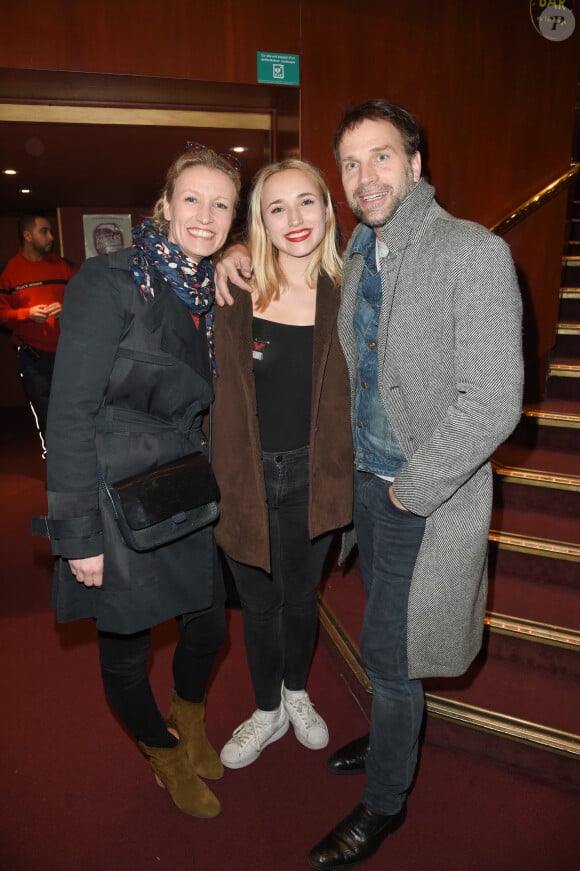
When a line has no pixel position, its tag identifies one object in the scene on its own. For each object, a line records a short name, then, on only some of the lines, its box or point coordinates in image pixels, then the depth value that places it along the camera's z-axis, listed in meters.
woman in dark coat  1.42
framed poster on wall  8.06
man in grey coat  1.34
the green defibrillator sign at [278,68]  2.73
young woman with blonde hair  1.75
